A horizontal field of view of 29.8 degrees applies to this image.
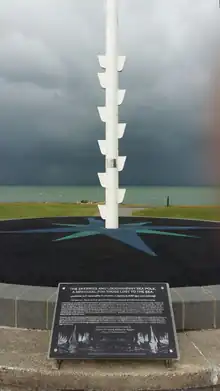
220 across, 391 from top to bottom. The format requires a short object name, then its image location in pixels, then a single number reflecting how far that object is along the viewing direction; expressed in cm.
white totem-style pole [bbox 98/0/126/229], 964
